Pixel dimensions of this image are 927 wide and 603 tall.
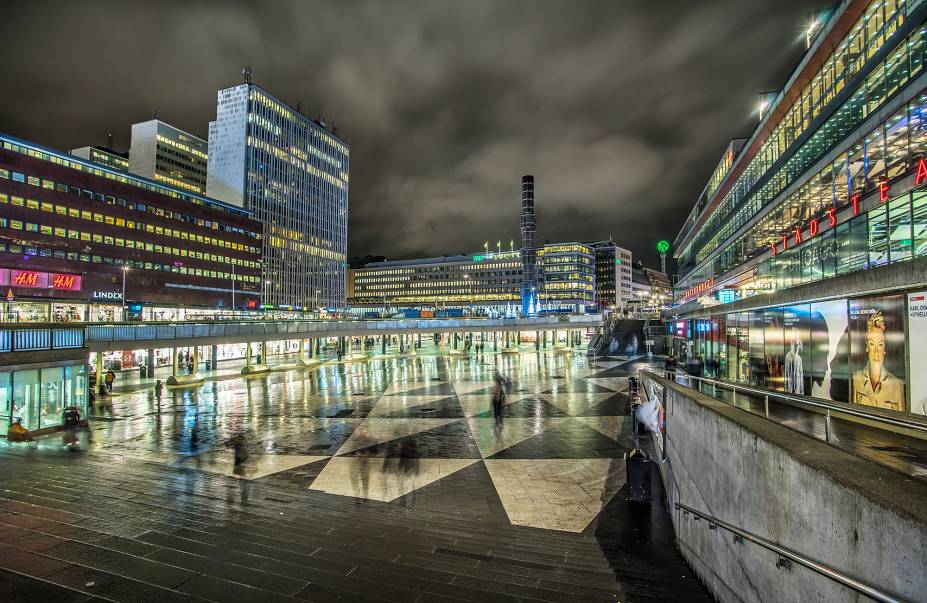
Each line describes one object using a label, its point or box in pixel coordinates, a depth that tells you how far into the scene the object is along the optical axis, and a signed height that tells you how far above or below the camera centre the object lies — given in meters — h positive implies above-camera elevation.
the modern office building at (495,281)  169.38 +15.17
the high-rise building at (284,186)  123.94 +39.24
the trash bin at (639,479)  10.09 -3.57
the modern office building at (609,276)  194.50 +18.25
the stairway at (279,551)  5.79 -3.52
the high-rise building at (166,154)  124.12 +47.51
